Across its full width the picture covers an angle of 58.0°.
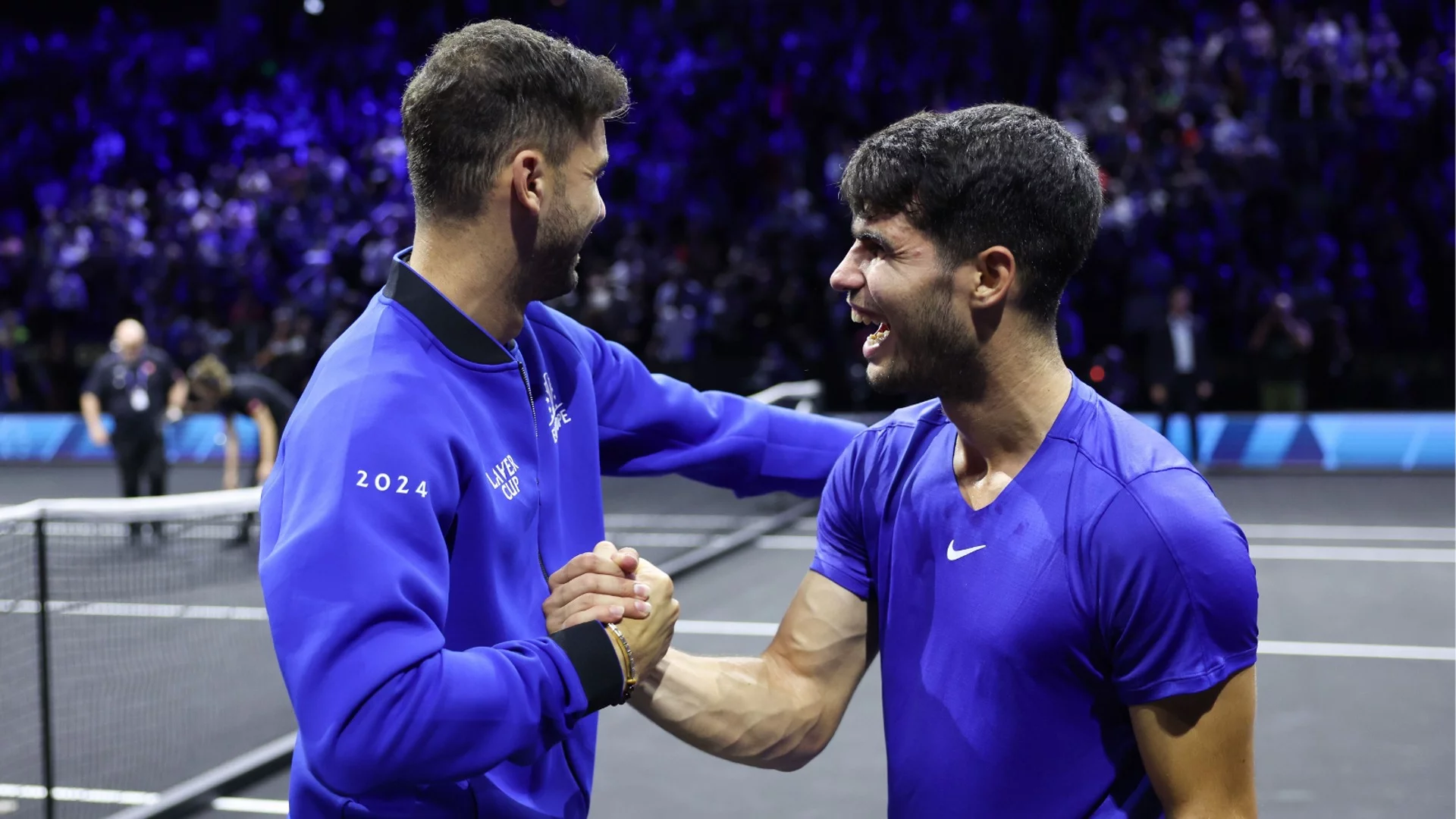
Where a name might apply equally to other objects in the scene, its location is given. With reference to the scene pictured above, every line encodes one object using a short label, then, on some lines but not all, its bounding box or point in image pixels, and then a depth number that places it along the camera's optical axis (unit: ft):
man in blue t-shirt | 6.09
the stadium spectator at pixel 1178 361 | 46.29
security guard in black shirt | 38.29
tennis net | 17.08
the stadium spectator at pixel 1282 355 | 47.85
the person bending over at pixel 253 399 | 36.88
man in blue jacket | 5.70
